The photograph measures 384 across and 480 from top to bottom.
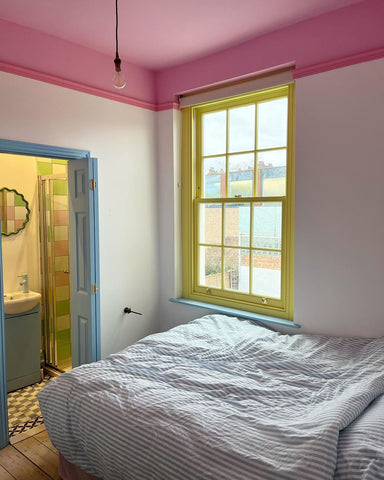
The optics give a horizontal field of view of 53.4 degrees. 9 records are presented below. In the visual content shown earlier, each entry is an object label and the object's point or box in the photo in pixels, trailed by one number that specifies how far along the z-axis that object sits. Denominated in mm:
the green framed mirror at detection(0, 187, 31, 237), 4027
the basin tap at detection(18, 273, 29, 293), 4031
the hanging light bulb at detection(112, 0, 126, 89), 2055
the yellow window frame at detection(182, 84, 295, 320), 3182
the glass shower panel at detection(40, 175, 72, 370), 4137
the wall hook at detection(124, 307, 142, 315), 3715
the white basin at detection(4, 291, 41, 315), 3709
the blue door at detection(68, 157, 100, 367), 3242
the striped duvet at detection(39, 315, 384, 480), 1570
